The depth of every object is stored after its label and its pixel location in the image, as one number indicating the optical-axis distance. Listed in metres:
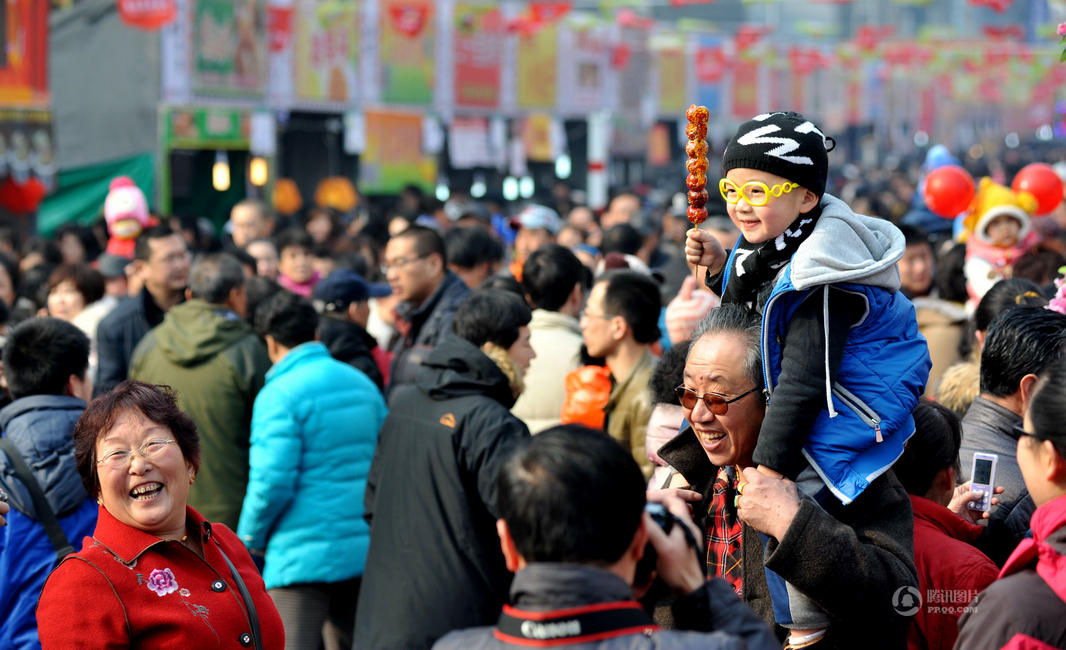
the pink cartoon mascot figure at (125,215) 9.91
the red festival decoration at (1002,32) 39.19
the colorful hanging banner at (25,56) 13.70
